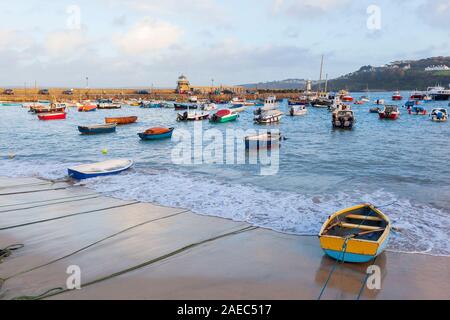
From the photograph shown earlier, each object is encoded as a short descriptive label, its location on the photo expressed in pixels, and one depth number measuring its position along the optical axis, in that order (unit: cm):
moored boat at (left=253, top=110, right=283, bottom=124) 5006
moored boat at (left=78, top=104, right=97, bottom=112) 7475
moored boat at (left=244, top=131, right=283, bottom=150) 2722
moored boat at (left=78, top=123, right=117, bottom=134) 3794
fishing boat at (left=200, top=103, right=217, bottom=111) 6679
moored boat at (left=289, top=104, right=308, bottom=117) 6211
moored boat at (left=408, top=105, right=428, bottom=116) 6256
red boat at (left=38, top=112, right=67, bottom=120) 5344
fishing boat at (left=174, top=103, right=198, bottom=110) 7732
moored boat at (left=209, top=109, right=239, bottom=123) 5159
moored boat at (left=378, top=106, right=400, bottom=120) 5334
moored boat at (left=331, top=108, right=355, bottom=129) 4281
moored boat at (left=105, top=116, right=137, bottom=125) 4712
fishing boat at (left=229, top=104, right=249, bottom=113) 9001
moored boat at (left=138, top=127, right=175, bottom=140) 3295
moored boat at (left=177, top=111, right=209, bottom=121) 5494
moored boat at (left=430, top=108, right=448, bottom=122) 5003
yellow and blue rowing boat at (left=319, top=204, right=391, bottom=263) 854
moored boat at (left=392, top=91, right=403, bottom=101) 11972
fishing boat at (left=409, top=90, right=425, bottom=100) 10681
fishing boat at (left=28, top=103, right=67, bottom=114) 5834
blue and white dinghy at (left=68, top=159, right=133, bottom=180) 1822
